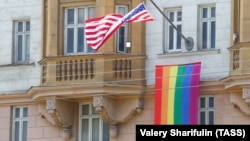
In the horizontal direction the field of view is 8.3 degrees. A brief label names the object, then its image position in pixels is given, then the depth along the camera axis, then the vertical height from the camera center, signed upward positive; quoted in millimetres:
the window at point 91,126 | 59938 -2188
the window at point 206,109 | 57812 -1530
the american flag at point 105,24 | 56219 +1281
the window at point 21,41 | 61750 +764
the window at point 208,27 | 58219 +1231
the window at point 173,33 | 58719 +1034
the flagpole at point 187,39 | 57781 +822
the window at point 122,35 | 59281 +963
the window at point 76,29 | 59719 +1169
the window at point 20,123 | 61562 -2170
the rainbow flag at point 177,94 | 57500 -1022
